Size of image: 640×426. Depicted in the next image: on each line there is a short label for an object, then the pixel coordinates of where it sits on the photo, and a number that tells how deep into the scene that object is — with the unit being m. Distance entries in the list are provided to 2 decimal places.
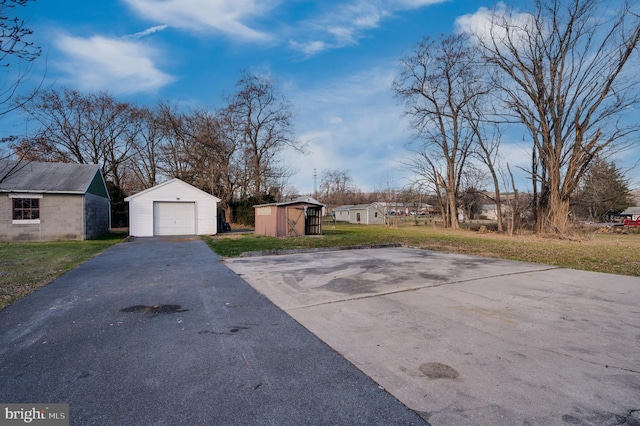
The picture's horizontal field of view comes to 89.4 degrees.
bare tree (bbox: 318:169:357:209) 68.44
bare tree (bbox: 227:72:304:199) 30.66
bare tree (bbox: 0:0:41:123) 3.52
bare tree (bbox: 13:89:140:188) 28.55
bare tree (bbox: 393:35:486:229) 27.25
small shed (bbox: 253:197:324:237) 18.28
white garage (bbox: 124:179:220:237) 18.56
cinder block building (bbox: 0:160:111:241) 15.59
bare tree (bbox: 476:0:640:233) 17.91
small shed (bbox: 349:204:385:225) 45.28
